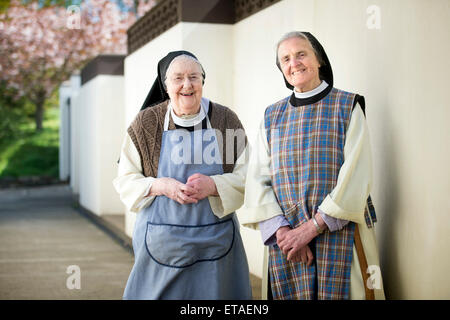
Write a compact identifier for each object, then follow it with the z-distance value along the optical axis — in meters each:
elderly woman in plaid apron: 2.92
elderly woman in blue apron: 3.07
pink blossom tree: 22.75
